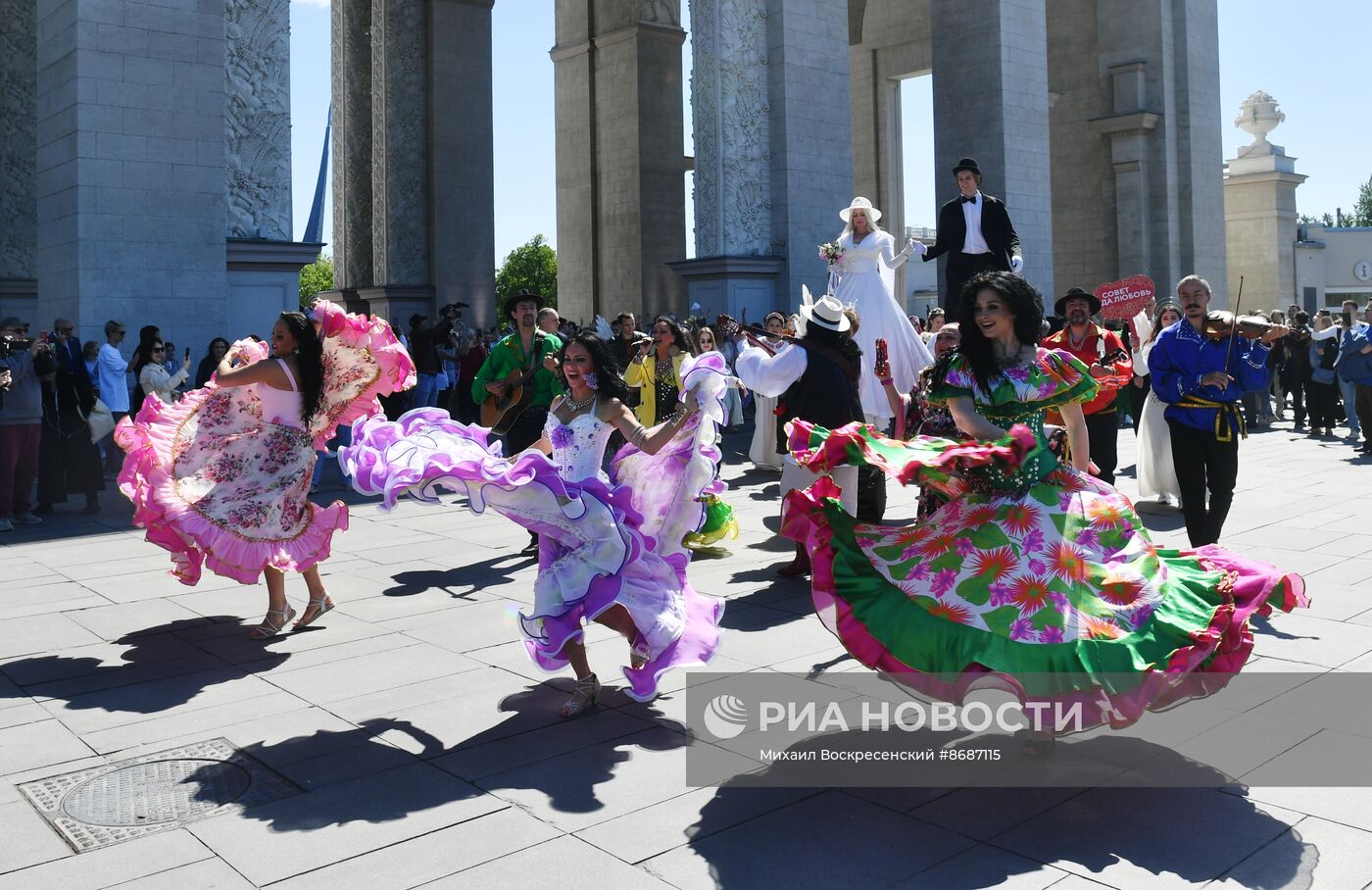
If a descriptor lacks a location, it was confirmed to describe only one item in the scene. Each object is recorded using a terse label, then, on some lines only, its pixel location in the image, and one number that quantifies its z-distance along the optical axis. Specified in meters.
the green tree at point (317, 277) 100.25
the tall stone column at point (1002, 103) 20.59
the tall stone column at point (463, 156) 23.73
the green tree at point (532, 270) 90.06
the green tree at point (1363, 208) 101.81
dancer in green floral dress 4.08
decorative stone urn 29.83
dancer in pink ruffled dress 6.74
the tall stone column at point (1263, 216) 30.64
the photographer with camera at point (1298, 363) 19.23
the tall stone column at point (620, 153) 25.19
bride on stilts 10.02
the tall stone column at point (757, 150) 18.91
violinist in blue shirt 7.26
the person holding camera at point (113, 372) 12.27
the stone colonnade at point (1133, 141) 25.69
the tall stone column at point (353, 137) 25.69
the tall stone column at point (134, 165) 12.79
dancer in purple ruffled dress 5.18
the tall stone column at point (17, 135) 18.42
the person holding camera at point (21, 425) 11.24
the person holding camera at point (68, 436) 12.02
